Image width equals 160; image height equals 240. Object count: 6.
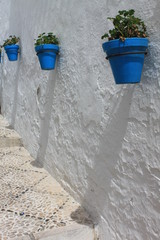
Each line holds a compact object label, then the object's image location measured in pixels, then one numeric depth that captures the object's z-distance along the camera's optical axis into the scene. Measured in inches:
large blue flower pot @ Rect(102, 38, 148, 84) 45.1
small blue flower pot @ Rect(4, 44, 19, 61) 141.7
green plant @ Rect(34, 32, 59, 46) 90.1
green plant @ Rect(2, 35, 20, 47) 146.7
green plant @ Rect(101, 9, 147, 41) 46.1
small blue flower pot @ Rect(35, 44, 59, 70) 86.7
